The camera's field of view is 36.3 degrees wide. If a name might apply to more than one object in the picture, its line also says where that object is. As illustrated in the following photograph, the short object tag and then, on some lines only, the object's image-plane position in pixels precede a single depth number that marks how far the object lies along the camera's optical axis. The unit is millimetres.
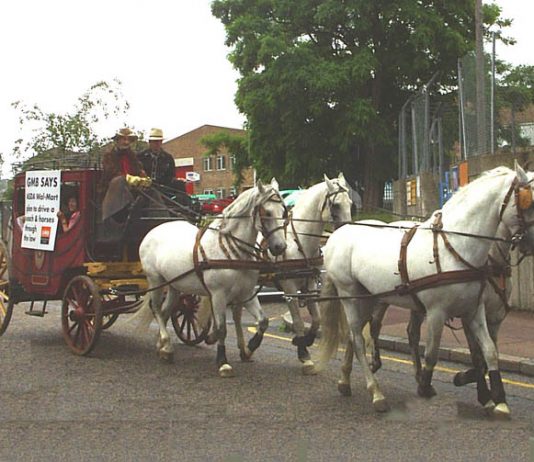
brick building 73062
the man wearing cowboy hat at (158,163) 10844
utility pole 14086
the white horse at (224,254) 8727
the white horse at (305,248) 9117
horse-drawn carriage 10086
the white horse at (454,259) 6422
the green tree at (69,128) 37719
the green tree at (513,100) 13500
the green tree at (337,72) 31344
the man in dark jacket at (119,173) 10062
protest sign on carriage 10648
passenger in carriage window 10477
